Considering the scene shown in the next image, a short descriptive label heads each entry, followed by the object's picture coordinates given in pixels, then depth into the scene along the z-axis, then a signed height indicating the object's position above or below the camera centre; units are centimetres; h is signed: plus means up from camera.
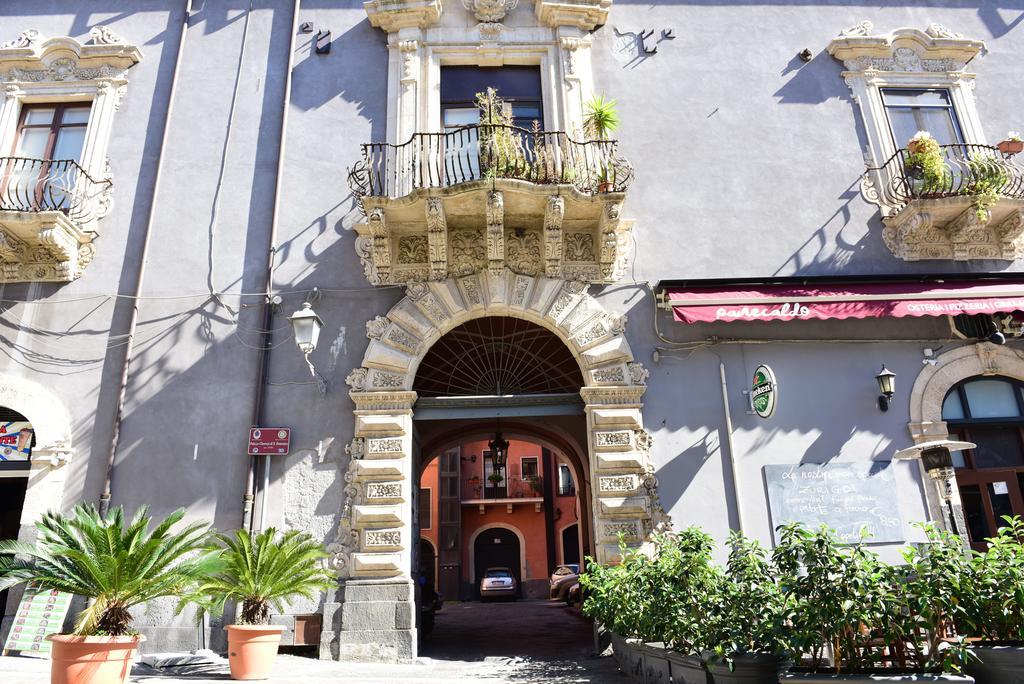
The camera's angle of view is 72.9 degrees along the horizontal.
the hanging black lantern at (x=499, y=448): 1286 +250
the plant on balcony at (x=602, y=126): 977 +644
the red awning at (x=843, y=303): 949 +361
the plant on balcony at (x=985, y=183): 993 +533
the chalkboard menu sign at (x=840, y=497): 910 +103
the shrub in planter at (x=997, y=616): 412 -24
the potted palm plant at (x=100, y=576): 566 +23
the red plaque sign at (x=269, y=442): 919 +196
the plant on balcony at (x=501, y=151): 947 +569
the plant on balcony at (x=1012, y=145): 1077 +629
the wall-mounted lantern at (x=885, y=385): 949 +249
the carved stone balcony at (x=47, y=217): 977 +518
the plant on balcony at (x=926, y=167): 1025 +576
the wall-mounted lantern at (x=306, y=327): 884 +325
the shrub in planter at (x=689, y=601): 535 -12
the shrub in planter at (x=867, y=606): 419 -16
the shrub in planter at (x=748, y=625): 473 -28
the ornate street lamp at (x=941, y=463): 875 +137
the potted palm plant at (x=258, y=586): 694 +13
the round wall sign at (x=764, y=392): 862 +229
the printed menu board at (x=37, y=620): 837 -17
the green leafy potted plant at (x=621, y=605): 670 -17
